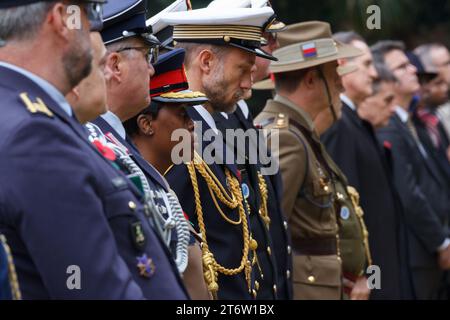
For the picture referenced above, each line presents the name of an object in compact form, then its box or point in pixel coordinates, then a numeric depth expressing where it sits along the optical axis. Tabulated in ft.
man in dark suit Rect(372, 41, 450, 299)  54.13
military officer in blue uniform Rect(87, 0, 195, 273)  24.32
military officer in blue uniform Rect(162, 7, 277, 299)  30.40
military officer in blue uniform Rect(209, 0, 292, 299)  33.30
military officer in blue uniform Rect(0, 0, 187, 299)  17.46
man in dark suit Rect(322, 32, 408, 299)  48.85
